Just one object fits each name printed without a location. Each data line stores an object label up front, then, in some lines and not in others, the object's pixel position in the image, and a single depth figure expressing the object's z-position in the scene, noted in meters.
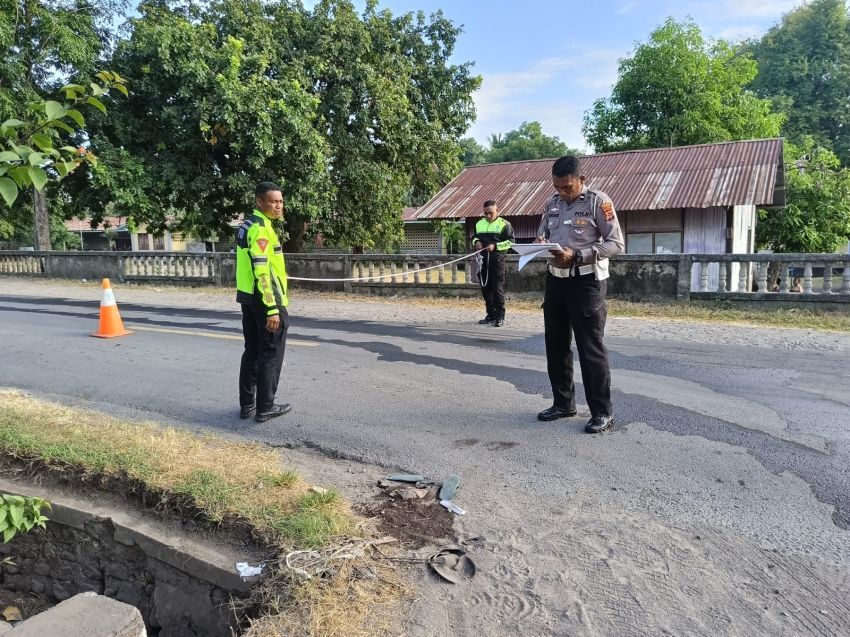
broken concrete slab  2.46
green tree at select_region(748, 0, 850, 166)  36.47
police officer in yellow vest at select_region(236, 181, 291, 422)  4.62
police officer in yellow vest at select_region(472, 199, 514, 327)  9.53
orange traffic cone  9.02
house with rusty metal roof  15.59
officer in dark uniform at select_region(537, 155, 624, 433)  4.42
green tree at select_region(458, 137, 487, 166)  59.26
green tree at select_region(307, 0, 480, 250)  18.28
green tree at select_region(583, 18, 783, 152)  26.27
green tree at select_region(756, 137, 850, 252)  18.14
